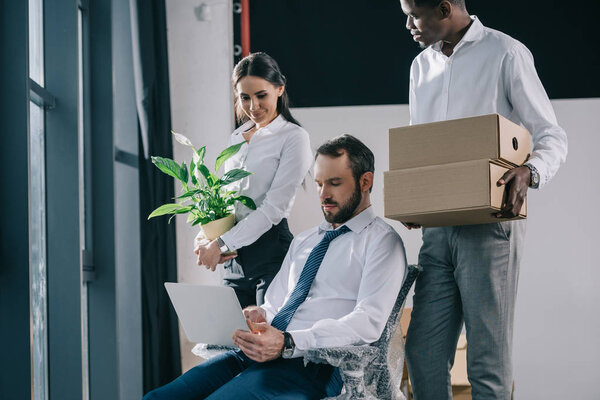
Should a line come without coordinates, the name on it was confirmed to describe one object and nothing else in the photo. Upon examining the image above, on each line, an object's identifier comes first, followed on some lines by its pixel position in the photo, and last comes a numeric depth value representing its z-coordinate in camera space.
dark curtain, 4.00
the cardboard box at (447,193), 1.85
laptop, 2.10
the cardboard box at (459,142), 1.88
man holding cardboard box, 2.07
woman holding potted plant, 2.65
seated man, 1.99
